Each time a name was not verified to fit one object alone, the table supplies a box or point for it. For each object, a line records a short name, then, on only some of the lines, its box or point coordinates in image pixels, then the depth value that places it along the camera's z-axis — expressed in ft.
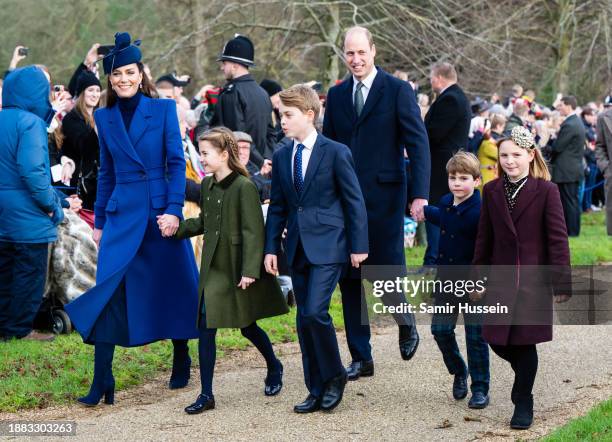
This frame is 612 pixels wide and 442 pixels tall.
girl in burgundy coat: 20.16
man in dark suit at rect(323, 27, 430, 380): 23.98
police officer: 33.83
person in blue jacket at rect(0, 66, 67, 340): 28.02
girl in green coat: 22.03
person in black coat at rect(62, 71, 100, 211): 32.86
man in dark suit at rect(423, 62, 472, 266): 35.81
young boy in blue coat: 22.03
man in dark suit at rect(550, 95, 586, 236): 55.47
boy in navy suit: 21.50
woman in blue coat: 22.56
